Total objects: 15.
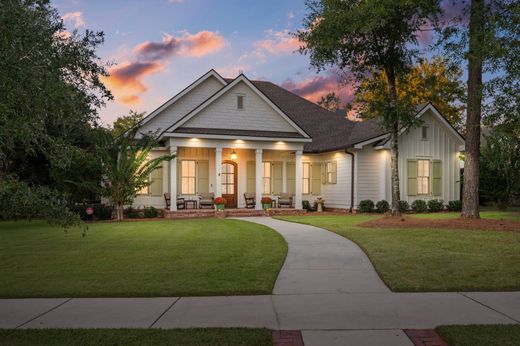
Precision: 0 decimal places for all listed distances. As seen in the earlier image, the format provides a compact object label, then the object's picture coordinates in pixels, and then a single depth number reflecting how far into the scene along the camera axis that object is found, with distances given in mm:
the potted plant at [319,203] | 24469
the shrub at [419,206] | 23891
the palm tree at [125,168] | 19531
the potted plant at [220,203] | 20625
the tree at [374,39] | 17031
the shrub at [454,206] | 24812
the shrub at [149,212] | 21312
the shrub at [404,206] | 23672
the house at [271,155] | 22000
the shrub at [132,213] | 21250
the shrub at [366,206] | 23078
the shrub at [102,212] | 20297
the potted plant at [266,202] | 21719
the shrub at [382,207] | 23141
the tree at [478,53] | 12976
